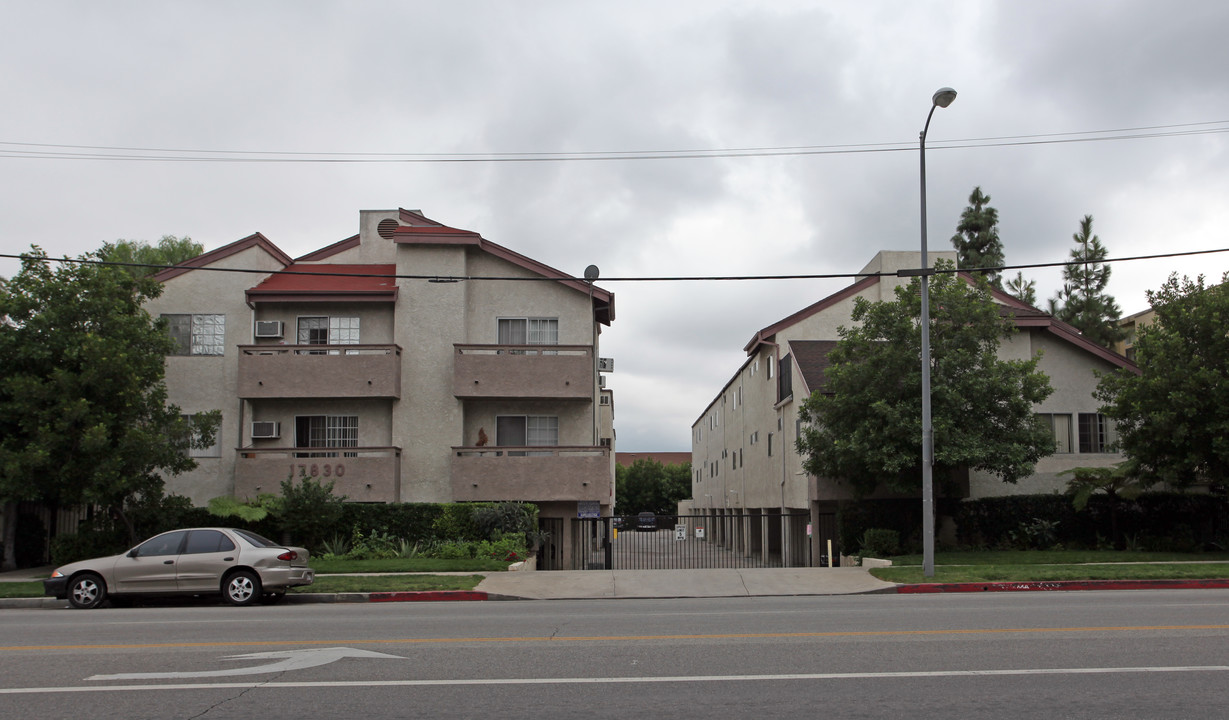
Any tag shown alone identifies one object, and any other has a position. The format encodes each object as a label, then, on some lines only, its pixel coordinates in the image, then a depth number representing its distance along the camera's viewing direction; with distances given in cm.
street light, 1986
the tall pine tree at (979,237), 4972
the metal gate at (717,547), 3161
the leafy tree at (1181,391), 2339
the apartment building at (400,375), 2761
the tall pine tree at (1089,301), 4650
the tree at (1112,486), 2559
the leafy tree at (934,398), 2348
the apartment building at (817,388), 2888
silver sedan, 1658
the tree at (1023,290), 4862
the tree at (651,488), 9675
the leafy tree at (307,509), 2434
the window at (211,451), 2831
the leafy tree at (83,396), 2223
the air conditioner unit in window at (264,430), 2786
